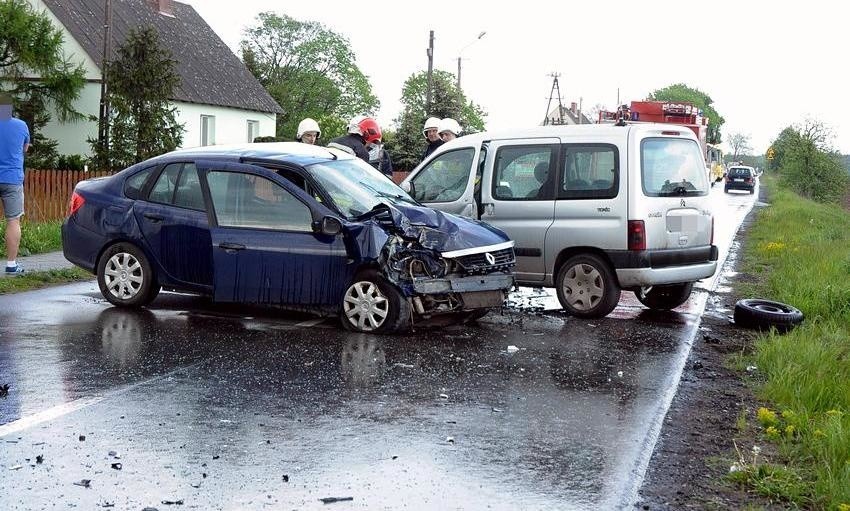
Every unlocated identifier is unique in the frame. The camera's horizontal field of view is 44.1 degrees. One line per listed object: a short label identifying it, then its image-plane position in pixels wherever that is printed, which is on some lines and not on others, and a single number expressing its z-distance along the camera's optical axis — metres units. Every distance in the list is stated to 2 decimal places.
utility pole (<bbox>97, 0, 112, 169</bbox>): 28.45
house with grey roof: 36.56
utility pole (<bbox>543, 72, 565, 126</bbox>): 70.62
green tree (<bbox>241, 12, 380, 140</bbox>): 82.31
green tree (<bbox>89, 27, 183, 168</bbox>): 28.22
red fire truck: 32.50
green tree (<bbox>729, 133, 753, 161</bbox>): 181.38
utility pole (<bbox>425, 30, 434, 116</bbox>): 43.16
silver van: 10.45
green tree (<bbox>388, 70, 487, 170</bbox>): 43.00
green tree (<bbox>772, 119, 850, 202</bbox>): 56.94
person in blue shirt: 12.32
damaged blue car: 9.28
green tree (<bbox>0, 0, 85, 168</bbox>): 31.16
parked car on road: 65.50
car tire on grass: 10.35
